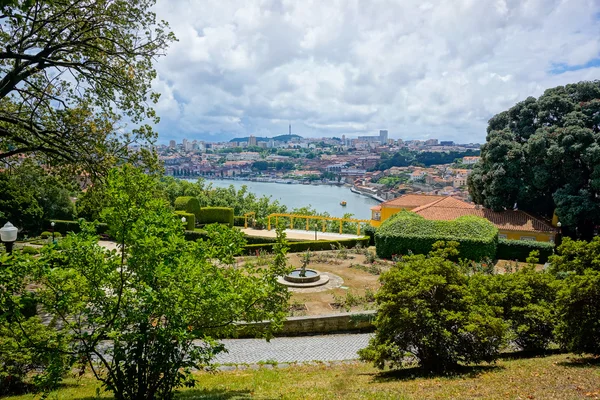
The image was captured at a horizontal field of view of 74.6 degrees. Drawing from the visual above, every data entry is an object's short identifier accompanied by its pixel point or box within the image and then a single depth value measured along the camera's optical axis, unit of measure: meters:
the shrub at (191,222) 23.25
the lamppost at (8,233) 8.20
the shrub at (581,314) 6.46
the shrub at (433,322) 6.55
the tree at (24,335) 4.09
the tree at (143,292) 4.22
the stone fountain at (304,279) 13.26
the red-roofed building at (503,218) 21.17
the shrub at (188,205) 25.20
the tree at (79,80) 8.12
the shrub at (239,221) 28.56
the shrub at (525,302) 7.28
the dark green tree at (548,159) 19.77
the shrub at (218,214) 26.23
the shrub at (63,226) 24.31
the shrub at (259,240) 22.23
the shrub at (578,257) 6.92
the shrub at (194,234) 21.85
